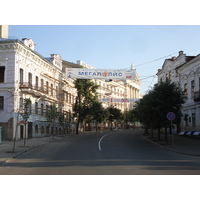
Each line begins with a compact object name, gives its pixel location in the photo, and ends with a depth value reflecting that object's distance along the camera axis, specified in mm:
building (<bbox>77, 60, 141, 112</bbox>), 80875
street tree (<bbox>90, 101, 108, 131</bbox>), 55344
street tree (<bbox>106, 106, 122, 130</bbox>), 76125
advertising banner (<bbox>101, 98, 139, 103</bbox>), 37731
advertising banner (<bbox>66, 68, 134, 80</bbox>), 21047
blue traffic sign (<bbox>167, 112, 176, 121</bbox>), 22805
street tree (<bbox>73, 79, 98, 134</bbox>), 53188
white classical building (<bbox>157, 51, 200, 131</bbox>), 33031
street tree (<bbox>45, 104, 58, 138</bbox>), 37719
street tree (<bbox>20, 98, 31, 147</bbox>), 23908
